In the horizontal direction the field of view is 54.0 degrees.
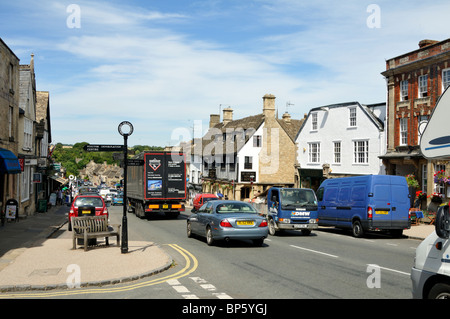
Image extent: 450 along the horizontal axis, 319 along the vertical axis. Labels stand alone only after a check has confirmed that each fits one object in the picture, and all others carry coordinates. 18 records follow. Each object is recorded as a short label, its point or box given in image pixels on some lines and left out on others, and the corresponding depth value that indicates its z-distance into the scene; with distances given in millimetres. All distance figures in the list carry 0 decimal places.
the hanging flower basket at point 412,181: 29062
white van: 5828
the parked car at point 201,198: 33719
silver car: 14609
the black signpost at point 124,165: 13093
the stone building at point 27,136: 28031
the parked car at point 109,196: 57612
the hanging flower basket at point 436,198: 27469
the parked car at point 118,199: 52662
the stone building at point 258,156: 51969
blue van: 18797
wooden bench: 13988
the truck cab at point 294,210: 18875
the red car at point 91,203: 21516
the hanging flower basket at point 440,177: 26291
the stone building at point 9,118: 21938
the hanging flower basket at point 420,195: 28844
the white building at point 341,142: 34781
